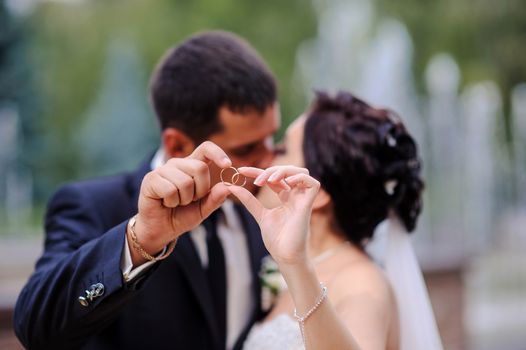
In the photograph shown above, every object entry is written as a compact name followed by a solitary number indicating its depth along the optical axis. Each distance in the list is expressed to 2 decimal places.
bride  2.99
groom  2.40
